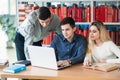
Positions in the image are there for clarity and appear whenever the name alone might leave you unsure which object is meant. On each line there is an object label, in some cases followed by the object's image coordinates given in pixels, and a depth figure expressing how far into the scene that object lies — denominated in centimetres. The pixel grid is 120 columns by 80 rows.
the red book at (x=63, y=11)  433
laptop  222
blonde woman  275
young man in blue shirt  270
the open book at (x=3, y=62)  237
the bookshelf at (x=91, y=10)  429
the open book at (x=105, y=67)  225
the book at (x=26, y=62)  247
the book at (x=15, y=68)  221
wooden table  207
